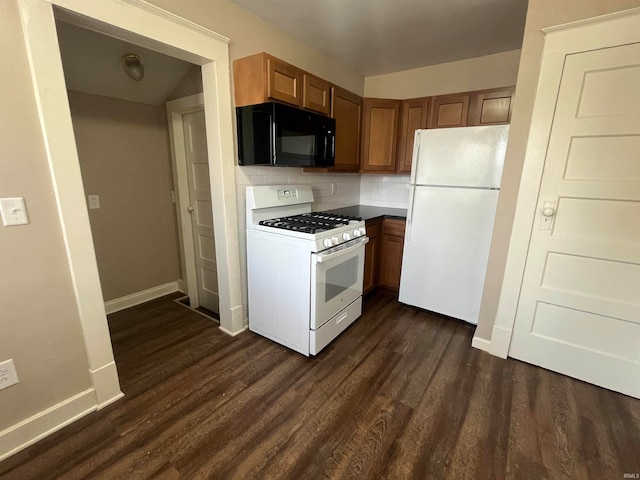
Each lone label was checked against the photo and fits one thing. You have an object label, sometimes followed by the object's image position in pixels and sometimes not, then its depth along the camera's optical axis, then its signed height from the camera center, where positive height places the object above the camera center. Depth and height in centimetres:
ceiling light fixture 214 +79
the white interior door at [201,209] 262 -35
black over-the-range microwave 195 +28
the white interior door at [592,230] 162 -31
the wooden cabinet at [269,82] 194 +65
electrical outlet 131 -94
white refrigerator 226 -32
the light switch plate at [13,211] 123 -18
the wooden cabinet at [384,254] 300 -84
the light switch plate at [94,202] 253 -27
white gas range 198 -71
